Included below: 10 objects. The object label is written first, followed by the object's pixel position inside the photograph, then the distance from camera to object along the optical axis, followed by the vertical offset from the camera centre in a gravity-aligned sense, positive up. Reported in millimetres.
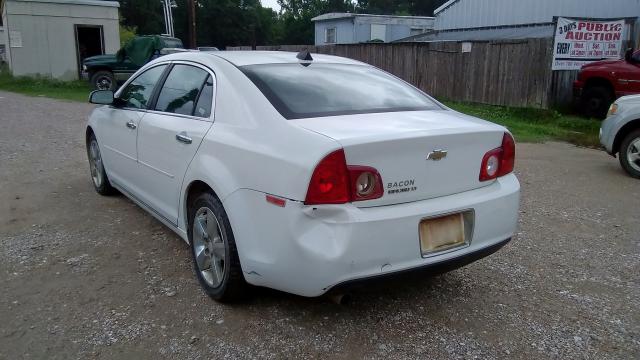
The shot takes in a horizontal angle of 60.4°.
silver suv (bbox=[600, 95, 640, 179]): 6906 -849
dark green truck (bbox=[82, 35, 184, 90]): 17516 -107
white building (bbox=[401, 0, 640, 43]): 18484 +1804
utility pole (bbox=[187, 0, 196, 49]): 25562 +1791
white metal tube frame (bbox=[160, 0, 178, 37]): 27797 +2124
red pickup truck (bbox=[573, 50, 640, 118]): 11531 -395
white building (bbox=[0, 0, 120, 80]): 20734 +994
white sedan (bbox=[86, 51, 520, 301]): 2697 -610
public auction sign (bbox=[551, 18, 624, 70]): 12820 +520
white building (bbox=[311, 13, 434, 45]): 33469 +2134
